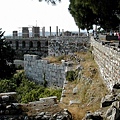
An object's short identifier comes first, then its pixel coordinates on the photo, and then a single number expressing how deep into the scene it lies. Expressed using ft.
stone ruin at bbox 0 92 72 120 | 23.05
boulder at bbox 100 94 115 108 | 21.64
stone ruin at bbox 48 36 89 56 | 72.35
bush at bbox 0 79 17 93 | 56.07
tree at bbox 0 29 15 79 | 73.82
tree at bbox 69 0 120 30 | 32.60
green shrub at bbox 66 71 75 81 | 42.16
